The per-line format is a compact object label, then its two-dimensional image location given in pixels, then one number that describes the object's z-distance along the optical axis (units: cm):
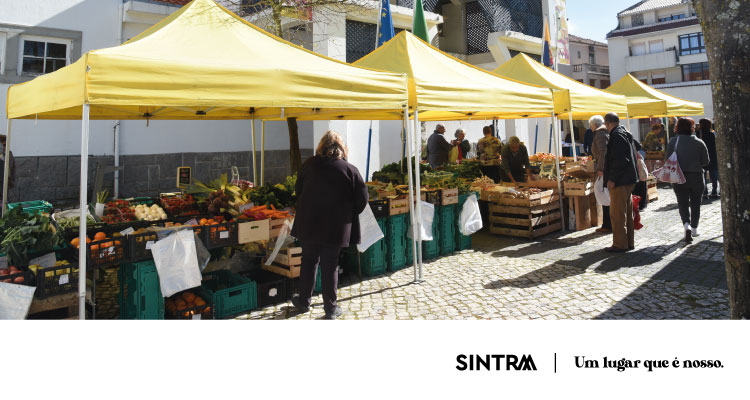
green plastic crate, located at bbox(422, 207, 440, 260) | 718
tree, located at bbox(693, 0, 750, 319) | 271
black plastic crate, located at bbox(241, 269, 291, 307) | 516
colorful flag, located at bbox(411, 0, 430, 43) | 1189
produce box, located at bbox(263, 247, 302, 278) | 534
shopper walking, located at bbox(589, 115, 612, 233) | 758
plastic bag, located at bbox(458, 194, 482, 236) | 750
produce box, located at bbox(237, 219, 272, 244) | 510
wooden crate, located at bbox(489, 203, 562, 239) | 834
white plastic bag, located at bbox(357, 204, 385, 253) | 574
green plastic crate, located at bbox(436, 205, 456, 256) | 739
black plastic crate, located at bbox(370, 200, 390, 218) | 625
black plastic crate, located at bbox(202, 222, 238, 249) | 489
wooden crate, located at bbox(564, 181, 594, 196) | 877
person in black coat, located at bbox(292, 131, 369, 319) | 459
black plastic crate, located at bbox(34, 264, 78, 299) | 394
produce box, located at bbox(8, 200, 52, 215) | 598
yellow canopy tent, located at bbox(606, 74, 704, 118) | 1400
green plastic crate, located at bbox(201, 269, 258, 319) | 484
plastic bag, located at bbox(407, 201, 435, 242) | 672
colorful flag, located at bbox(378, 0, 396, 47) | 1178
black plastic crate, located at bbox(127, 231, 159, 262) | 440
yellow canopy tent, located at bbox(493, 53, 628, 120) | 916
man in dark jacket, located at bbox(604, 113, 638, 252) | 706
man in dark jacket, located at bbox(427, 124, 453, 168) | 1191
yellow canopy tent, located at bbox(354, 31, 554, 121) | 624
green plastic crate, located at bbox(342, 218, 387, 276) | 631
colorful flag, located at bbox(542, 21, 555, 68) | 1798
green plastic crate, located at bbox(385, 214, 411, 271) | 654
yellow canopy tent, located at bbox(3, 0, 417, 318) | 391
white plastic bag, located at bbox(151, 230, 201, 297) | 450
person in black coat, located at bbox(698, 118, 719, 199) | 1107
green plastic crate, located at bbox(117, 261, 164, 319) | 450
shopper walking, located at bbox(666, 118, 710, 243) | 789
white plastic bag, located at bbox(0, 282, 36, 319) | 376
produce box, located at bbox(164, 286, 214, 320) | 461
